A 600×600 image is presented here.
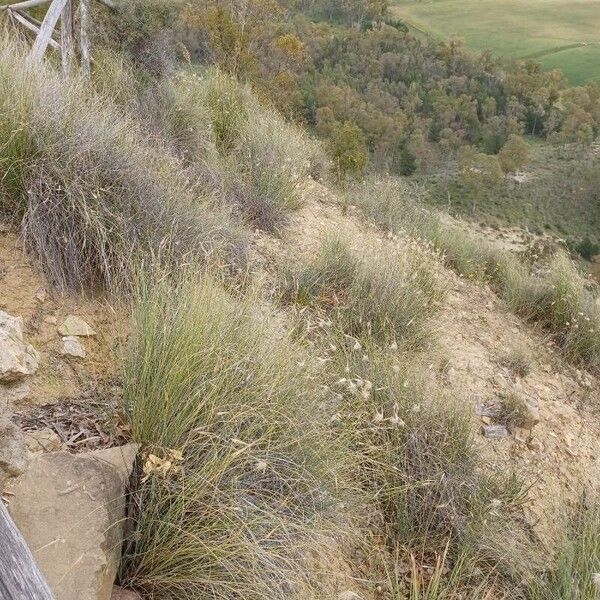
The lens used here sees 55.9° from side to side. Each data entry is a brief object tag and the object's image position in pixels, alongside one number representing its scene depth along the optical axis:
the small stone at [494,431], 3.38
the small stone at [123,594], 1.63
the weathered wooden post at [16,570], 0.99
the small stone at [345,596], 1.99
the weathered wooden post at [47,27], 4.20
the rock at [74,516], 1.48
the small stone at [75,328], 2.52
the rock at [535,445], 3.47
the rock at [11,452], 1.61
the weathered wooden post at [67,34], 4.98
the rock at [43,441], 1.85
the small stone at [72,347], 2.41
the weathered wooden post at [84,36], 5.11
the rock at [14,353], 2.02
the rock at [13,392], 2.01
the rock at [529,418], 3.54
